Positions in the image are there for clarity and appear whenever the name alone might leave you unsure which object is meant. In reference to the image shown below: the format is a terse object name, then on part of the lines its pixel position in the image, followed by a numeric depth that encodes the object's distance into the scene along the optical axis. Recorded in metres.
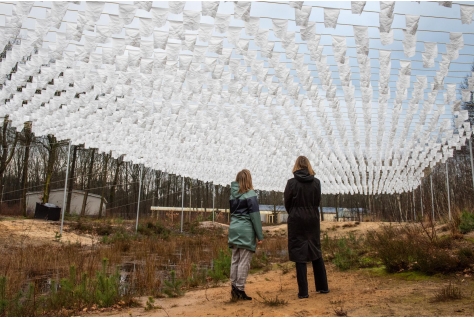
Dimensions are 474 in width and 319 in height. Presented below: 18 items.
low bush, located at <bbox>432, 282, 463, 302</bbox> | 4.41
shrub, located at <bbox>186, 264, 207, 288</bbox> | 7.28
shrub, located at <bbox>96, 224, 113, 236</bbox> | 19.15
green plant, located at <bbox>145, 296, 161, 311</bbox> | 5.05
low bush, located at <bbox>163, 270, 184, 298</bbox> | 6.09
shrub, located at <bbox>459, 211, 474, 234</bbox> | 8.95
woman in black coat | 5.21
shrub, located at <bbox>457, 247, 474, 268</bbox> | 5.84
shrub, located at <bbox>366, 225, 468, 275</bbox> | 5.89
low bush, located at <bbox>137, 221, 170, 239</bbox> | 20.50
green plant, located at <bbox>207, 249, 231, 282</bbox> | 7.53
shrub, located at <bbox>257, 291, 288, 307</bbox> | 4.84
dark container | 21.33
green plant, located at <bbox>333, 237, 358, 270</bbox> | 7.77
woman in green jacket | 5.39
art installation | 6.80
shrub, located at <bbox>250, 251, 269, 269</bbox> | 9.65
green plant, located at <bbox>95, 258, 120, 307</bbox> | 5.18
